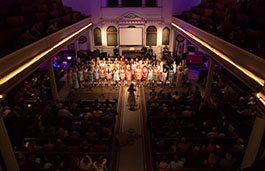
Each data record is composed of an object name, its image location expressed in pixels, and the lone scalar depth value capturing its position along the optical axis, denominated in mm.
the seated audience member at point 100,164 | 6262
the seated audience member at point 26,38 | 7714
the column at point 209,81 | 10459
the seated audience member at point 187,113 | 8734
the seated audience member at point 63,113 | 8736
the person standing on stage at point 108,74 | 13207
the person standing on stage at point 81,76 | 13047
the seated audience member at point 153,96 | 10648
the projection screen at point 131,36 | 19969
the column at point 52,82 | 10305
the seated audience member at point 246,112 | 8812
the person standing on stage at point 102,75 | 13227
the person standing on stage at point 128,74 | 13256
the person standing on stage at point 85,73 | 13241
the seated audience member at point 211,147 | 6806
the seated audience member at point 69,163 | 6316
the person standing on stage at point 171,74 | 13184
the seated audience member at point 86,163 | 6259
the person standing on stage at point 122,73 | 13227
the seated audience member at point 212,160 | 6477
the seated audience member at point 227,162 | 6285
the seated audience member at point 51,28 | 10171
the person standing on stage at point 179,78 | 13084
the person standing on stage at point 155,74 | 13023
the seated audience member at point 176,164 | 6449
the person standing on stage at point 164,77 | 13005
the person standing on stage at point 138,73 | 13211
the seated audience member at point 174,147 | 7062
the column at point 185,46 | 19656
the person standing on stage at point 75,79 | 12814
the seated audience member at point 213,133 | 7523
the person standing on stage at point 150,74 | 13038
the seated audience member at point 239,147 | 6765
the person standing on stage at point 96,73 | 13250
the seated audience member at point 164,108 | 9010
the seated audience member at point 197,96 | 10366
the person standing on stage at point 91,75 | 13094
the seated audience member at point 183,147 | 6908
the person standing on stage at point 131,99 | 10256
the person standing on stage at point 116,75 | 12995
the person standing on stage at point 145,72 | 13336
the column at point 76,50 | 17306
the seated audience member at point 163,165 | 6488
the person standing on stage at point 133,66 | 13766
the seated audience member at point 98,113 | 8817
